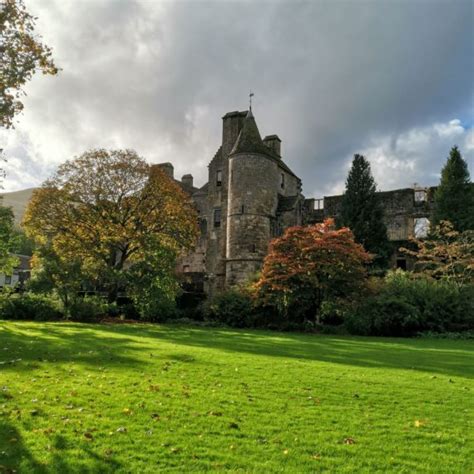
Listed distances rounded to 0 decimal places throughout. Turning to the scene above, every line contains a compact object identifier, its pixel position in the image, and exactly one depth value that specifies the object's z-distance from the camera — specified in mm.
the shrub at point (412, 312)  23047
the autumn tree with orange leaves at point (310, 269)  23984
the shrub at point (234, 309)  26891
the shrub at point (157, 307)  27469
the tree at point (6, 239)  24000
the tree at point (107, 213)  29984
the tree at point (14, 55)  14227
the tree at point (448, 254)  28141
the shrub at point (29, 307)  28234
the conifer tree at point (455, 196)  32375
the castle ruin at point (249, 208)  33062
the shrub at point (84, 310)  27141
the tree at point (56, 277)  27156
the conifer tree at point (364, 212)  35062
